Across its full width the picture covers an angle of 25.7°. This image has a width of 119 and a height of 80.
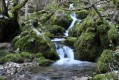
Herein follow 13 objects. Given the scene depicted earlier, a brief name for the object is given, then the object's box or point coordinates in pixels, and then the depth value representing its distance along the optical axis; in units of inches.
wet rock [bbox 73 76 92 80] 377.5
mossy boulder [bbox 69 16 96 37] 550.9
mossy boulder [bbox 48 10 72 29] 846.5
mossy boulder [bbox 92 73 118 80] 303.6
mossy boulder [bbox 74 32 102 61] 509.0
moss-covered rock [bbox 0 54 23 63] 487.5
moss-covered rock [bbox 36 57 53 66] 483.7
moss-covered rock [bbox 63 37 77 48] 612.8
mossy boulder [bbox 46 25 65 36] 764.0
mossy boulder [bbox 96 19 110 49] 503.2
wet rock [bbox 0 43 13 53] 603.0
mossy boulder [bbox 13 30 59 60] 532.3
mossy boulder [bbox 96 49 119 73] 389.7
